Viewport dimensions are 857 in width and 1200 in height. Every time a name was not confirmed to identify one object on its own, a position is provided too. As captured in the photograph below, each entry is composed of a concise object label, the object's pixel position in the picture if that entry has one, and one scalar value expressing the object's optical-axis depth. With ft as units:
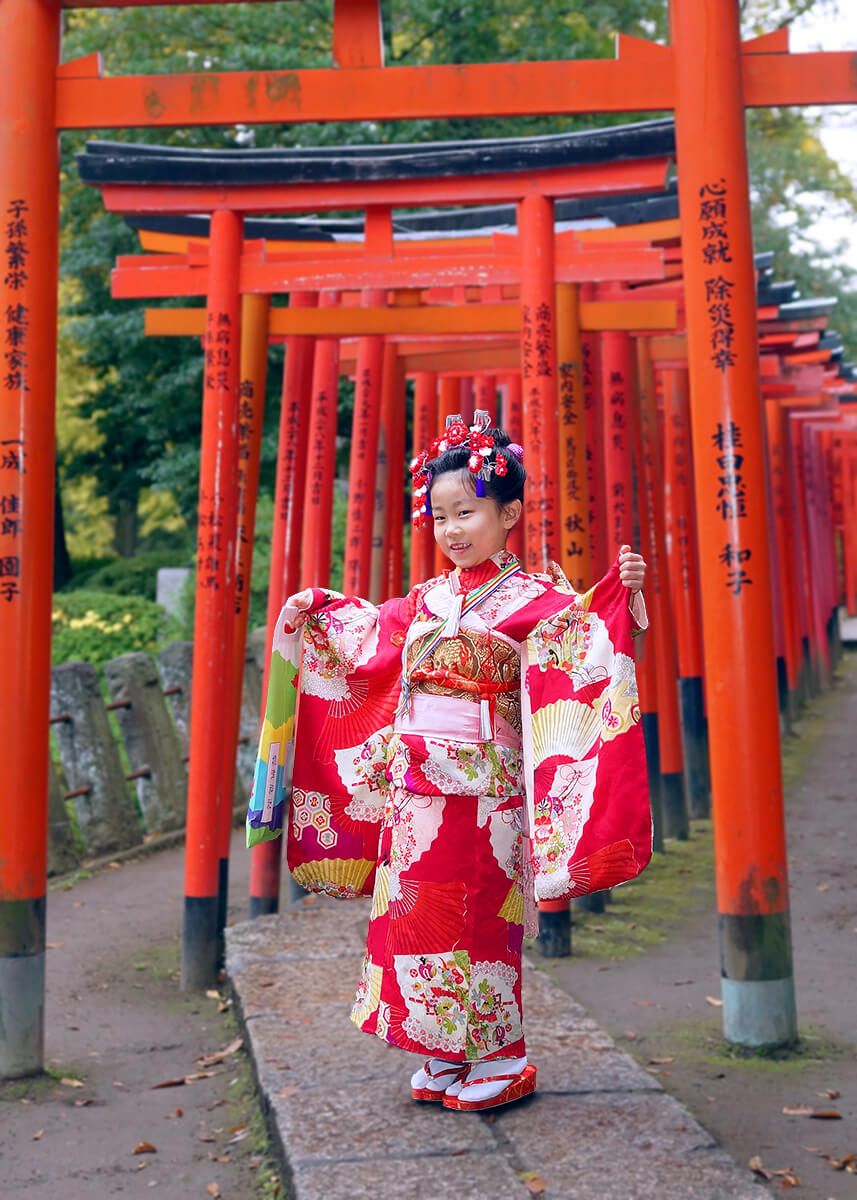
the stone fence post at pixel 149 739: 31.81
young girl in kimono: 12.13
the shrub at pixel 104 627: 51.39
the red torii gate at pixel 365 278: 19.93
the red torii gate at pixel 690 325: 14.65
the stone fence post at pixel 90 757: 29.55
